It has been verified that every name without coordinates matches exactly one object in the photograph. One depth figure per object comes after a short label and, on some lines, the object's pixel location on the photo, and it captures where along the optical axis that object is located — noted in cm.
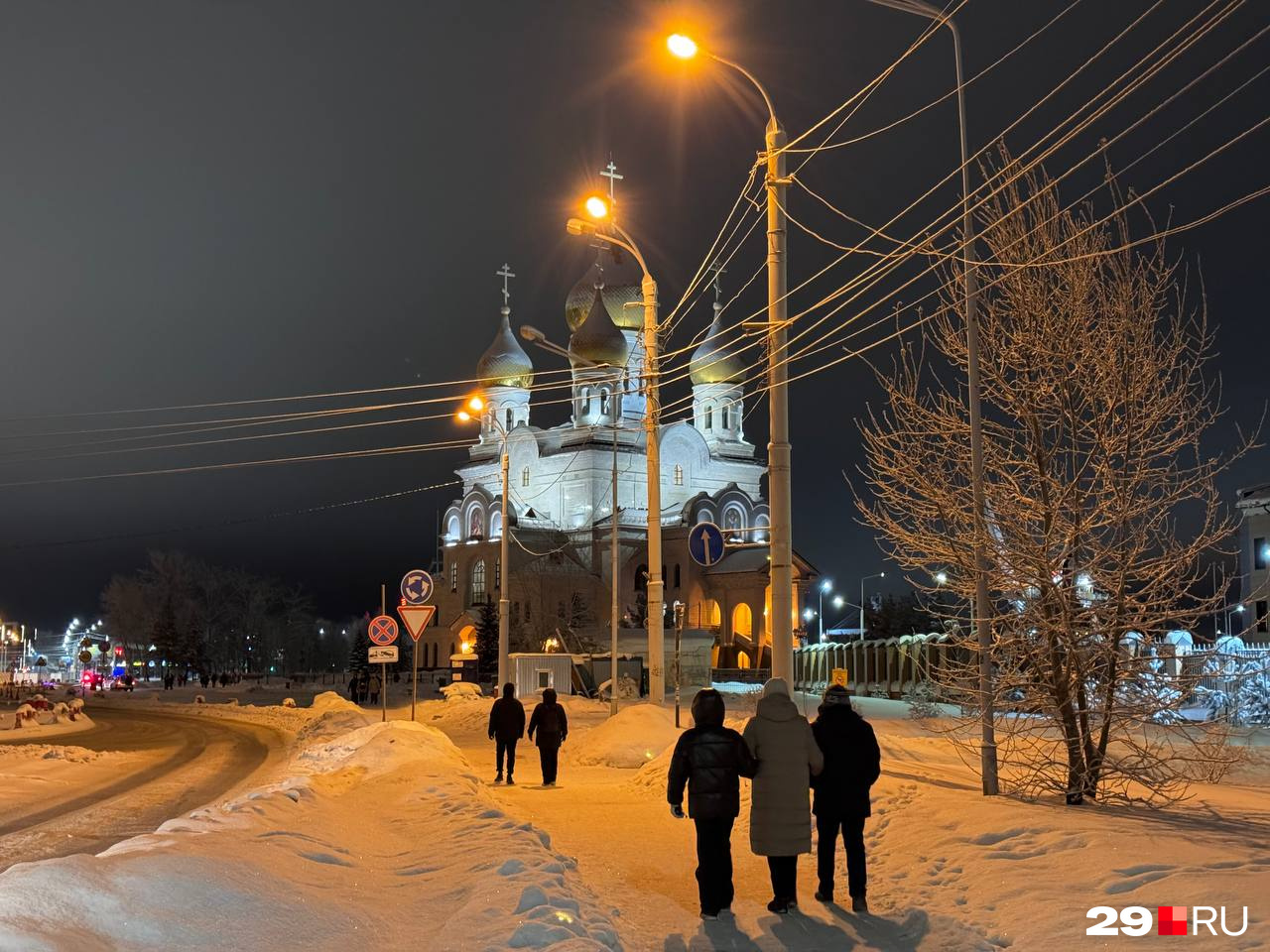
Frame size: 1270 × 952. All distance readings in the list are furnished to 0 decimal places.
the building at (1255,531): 5050
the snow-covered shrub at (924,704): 2936
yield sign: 2211
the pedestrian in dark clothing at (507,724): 1784
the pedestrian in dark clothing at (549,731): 1762
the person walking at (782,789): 878
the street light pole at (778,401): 1296
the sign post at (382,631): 2393
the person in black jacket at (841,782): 927
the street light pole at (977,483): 1220
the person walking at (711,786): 877
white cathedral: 7281
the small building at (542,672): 4162
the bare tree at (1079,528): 1202
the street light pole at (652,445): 2044
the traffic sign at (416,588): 2277
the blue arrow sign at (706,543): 1892
